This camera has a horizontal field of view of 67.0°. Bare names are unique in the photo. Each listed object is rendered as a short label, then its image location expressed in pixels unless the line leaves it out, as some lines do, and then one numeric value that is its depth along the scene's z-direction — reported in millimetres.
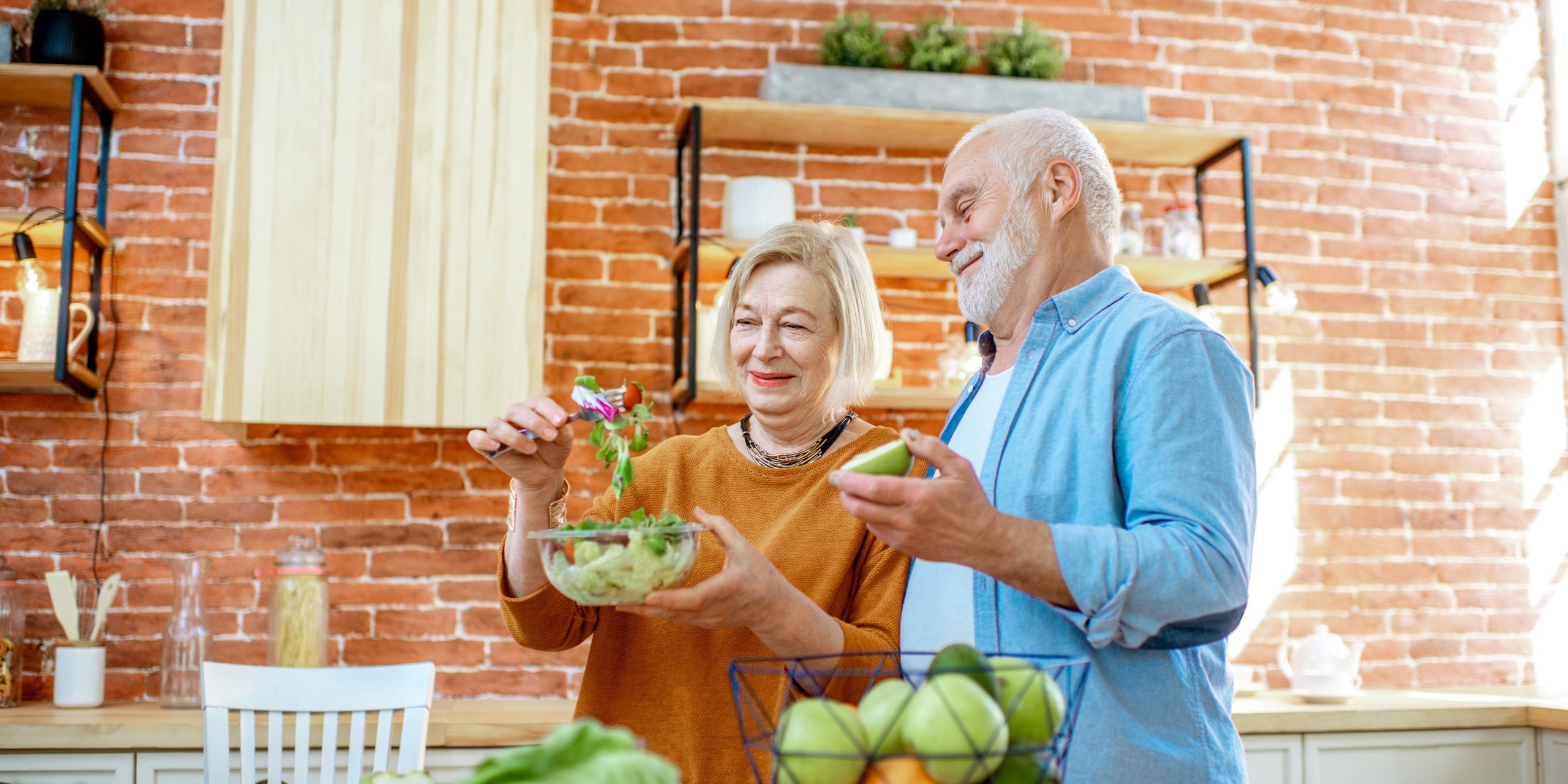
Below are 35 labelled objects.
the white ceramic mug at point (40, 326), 2604
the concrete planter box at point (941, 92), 2930
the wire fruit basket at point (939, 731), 682
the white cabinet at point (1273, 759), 2543
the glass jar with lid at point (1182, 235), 3018
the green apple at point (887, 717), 710
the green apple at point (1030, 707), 730
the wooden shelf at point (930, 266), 2877
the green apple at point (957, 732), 676
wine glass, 2760
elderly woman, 1403
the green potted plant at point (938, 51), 3010
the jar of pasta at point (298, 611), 2607
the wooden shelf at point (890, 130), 2893
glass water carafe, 2559
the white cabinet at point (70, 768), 2248
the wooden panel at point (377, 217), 2520
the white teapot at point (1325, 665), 2758
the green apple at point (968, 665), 729
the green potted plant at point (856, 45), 2975
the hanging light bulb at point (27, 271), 2592
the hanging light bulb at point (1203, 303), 2998
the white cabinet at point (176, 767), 2273
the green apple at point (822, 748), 701
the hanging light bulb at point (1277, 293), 2910
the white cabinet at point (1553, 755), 2619
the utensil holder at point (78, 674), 2547
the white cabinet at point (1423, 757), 2582
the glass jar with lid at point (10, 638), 2533
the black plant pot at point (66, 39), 2709
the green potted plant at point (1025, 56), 3059
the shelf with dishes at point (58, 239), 2568
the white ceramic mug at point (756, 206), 2848
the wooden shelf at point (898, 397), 2820
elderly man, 1039
